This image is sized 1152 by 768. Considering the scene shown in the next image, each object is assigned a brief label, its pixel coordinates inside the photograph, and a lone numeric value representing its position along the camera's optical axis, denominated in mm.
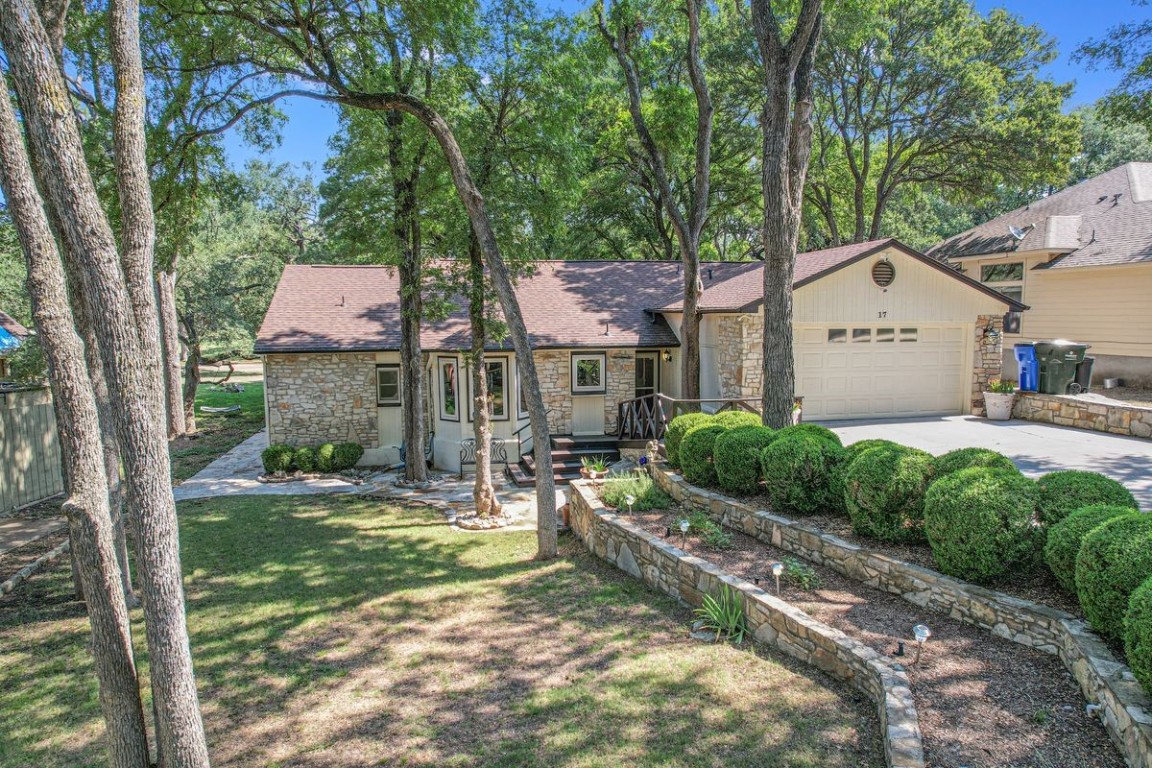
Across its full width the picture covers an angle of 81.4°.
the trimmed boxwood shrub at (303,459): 14117
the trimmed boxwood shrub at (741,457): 8117
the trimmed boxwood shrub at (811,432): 7738
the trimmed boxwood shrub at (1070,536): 4598
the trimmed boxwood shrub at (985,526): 5039
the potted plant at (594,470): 11555
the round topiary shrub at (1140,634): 3447
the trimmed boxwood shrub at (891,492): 6094
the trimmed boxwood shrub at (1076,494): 5051
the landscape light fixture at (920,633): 4371
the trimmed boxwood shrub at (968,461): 5906
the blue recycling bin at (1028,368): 13477
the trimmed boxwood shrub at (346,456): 14273
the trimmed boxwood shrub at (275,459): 13938
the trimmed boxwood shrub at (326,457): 14188
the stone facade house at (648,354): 13727
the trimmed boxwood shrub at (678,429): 9773
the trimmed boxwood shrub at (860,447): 6855
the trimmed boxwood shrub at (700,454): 8859
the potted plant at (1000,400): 13672
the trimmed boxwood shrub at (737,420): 9164
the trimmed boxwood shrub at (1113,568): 3920
